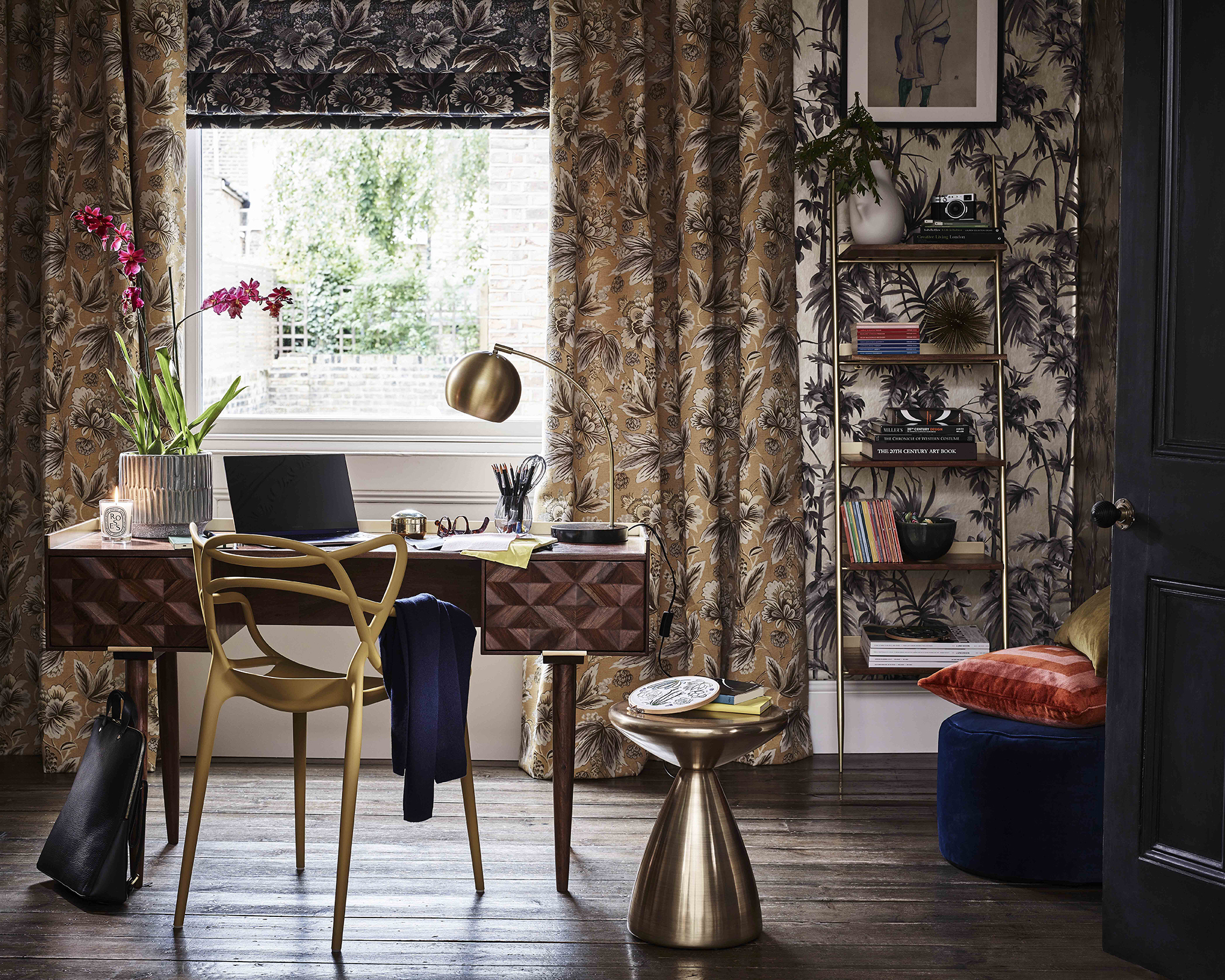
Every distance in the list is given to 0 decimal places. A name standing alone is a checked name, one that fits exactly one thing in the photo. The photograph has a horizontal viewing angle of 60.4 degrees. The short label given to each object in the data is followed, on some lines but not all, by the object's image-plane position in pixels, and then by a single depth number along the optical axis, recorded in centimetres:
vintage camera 326
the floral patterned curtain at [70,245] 325
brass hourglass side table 212
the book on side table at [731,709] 215
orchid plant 267
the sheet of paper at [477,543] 258
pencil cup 286
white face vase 326
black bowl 324
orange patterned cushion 245
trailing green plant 315
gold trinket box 273
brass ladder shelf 321
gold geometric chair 209
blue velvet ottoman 242
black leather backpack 229
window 352
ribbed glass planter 266
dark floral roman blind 333
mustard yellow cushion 253
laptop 266
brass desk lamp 265
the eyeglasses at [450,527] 285
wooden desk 248
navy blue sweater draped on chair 218
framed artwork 340
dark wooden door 195
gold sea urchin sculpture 335
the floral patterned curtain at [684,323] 326
